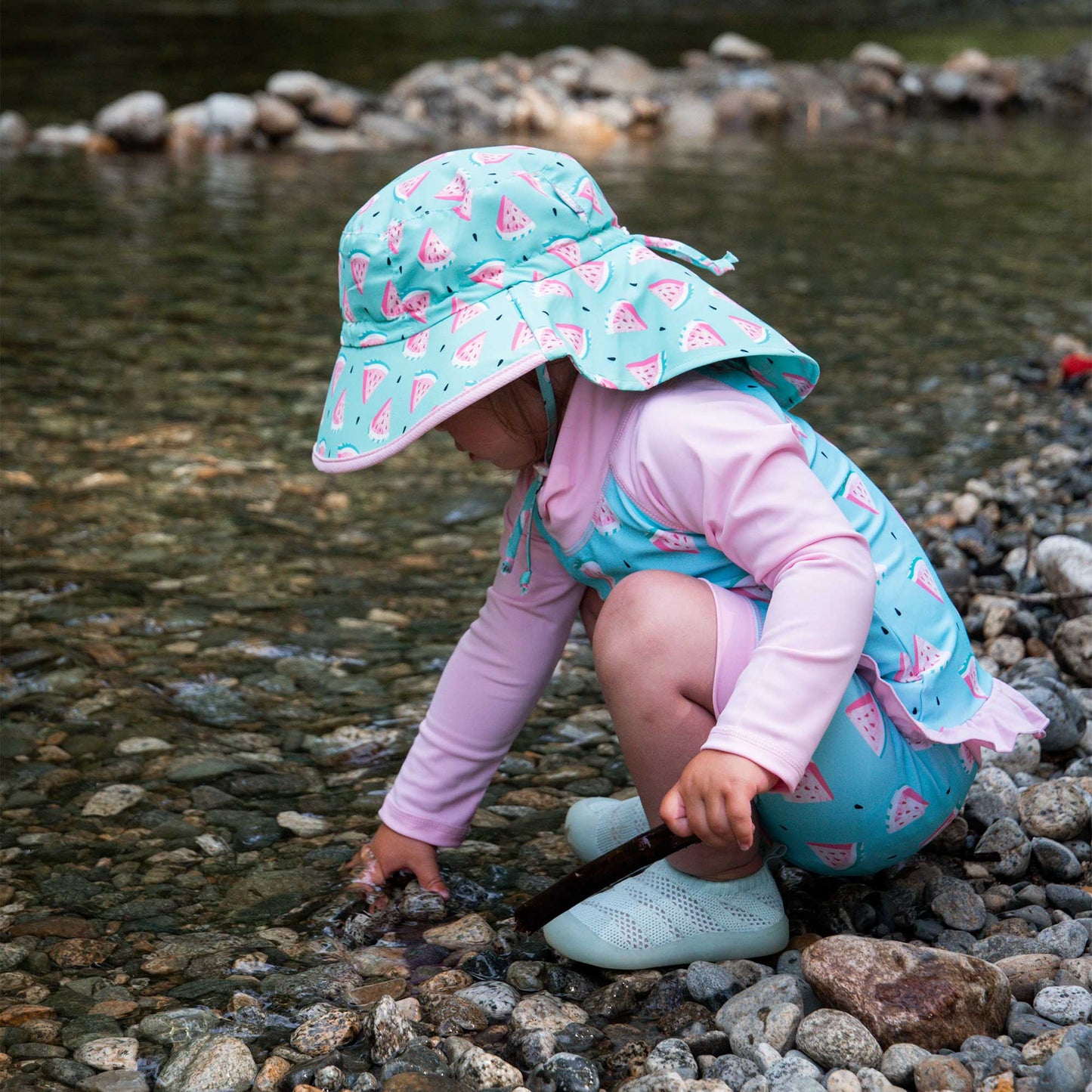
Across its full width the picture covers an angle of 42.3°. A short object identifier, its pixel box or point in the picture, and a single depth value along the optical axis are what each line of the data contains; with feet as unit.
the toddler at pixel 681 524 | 5.63
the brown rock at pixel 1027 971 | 5.70
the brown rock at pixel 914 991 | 5.38
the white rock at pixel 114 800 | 7.87
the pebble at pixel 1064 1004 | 5.43
